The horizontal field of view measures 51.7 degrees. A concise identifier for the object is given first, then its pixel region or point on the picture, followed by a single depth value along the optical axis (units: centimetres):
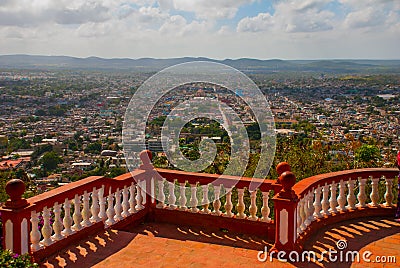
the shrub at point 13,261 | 329
